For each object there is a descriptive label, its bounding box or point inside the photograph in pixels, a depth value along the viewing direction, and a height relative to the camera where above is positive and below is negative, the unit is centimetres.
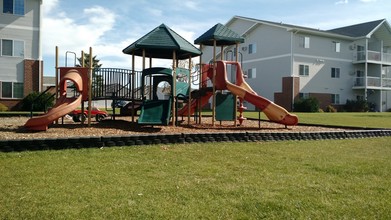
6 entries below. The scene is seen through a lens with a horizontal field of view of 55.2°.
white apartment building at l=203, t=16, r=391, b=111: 3906 +539
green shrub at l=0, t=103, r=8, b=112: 2753 -15
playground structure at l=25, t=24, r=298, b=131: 1221 +80
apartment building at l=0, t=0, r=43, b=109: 2880 +443
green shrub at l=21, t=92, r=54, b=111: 2665 +24
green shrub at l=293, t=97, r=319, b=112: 3591 +42
